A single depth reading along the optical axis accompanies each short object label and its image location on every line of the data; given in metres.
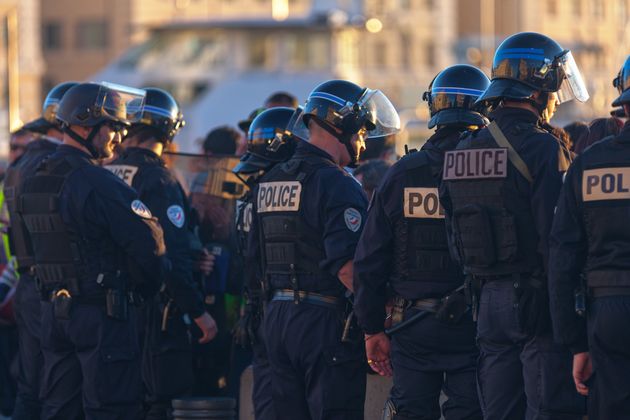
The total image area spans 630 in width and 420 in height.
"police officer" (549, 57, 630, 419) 15.52
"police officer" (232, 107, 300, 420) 19.62
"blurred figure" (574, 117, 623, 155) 19.50
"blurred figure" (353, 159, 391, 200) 22.45
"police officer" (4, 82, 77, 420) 22.67
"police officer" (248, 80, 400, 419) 18.50
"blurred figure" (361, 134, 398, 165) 24.28
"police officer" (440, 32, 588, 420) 16.55
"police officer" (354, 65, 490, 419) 18.00
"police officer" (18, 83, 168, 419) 20.08
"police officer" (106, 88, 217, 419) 22.20
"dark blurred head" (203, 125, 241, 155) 26.94
